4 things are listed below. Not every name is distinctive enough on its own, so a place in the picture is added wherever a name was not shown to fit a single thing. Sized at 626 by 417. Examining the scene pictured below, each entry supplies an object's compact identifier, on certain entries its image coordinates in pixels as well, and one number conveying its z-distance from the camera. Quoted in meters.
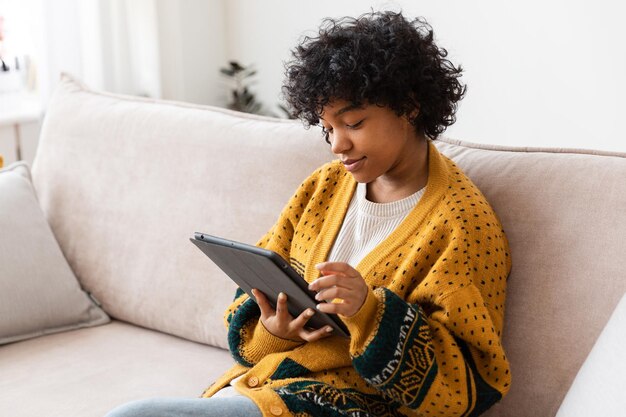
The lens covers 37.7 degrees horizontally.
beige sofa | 1.53
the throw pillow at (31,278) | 2.05
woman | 1.35
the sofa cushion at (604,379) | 1.20
